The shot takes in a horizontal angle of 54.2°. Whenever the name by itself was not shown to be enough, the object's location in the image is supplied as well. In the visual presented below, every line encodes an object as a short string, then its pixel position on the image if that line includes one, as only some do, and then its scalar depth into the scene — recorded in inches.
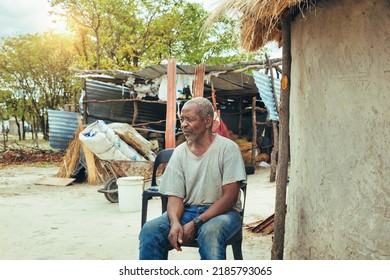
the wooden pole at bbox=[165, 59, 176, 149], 273.7
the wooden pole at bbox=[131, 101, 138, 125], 408.9
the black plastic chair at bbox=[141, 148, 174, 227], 120.1
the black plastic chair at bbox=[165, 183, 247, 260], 93.2
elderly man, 89.7
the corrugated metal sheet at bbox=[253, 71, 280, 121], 343.9
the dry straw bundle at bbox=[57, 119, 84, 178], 330.6
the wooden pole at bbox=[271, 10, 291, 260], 113.1
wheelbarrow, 277.7
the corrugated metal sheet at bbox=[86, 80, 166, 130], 426.3
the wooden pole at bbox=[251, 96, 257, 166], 406.5
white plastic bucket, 217.0
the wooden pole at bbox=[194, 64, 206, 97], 315.6
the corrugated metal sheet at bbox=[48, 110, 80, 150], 449.7
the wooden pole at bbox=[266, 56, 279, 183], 312.3
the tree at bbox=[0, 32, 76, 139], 673.6
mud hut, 90.0
